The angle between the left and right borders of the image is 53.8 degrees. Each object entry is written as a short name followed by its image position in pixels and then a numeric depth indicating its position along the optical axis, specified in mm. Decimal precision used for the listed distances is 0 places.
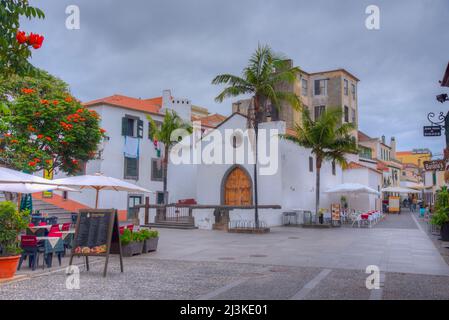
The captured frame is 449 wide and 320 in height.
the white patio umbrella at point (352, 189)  26844
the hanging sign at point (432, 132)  16877
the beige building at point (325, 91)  45969
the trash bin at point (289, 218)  26062
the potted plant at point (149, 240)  13477
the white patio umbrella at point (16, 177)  10268
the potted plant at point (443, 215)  16500
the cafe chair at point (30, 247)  10320
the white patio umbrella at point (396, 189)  38975
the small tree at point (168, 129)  29516
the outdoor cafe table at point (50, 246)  10625
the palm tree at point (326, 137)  24219
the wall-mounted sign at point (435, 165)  18875
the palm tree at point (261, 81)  20438
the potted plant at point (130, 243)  12695
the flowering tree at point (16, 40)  5859
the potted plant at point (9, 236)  8844
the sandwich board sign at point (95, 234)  9773
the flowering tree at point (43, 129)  18641
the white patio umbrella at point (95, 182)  13858
